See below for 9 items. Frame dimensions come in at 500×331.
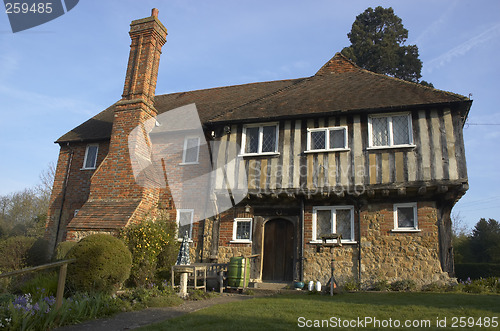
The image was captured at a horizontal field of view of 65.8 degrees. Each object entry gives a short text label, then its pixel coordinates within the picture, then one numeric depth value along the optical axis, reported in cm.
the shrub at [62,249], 1178
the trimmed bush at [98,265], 870
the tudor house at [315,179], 1177
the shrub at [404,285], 1109
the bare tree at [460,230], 3607
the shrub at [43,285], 862
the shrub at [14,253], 1200
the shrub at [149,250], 1193
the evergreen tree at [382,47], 2636
